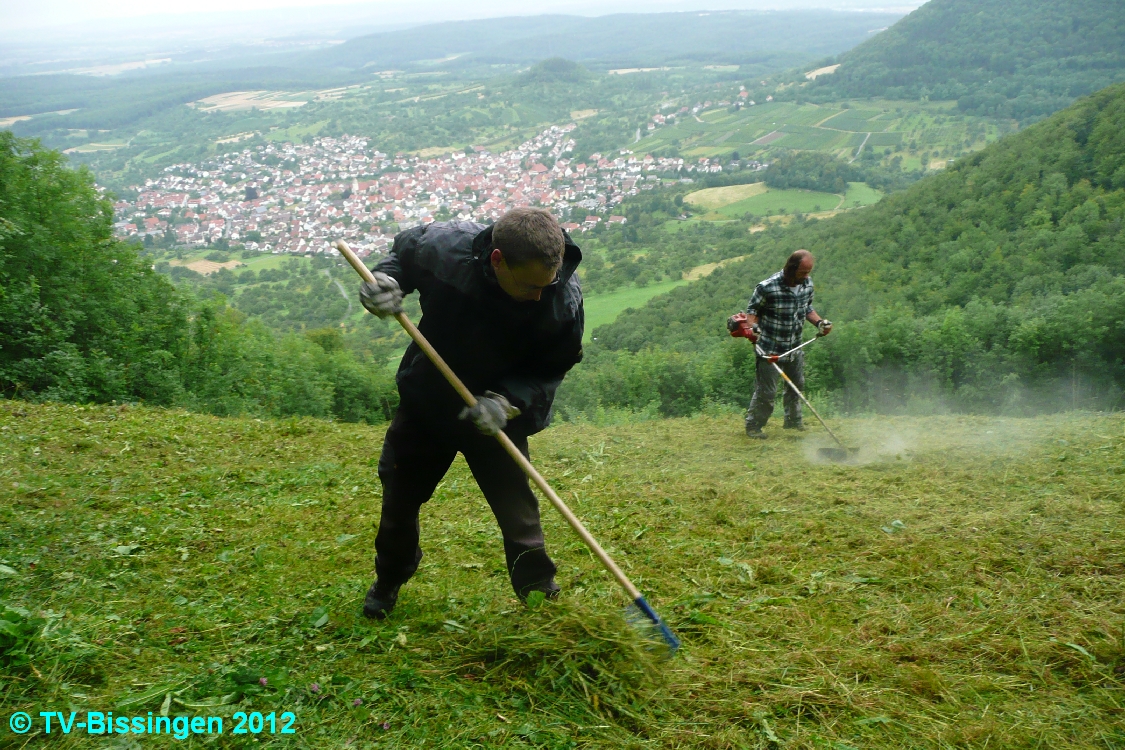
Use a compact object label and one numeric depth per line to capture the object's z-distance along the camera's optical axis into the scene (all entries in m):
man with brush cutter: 7.79
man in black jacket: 2.86
